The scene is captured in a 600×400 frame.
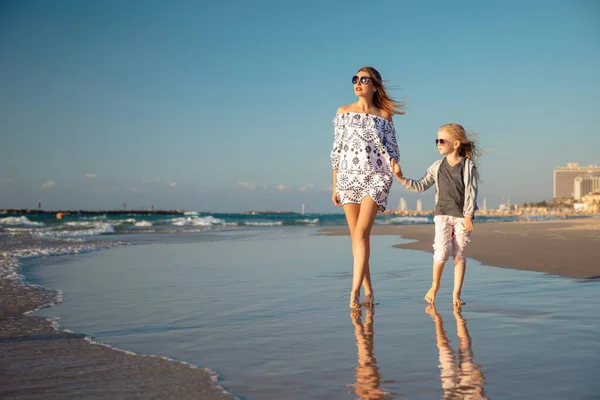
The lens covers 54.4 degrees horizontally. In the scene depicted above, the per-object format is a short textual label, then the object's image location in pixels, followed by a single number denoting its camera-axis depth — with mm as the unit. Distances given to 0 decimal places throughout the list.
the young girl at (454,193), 5383
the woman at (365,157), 5477
